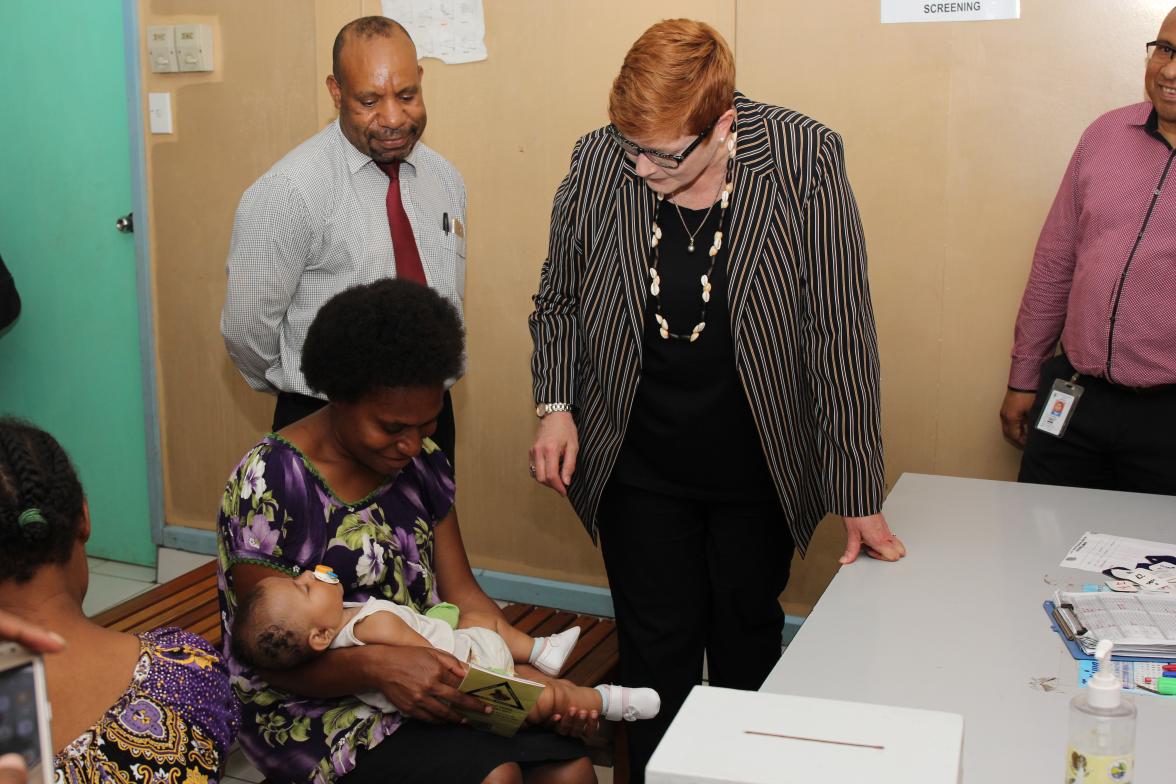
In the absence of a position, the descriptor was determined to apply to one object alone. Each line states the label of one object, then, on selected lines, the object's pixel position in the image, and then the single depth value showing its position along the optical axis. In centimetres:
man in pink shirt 260
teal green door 431
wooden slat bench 287
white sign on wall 309
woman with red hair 212
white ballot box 107
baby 171
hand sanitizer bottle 118
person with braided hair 135
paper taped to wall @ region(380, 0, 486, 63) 372
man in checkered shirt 283
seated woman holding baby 176
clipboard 170
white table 149
